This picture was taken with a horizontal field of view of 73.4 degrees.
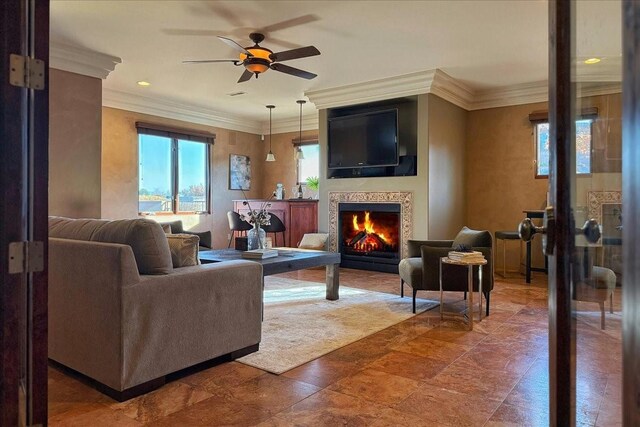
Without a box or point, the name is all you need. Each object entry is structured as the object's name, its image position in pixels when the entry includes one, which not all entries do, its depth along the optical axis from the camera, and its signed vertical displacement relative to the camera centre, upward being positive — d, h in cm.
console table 718 -4
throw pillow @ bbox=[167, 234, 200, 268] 266 -21
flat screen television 601 +111
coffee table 352 -39
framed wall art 855 +89
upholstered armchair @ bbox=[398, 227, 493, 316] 372 -49
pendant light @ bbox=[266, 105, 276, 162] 778 +109
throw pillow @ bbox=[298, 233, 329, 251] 648 -39
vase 414 -22
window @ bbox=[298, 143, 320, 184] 852 +105
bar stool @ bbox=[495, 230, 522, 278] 566 -30
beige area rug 287 -90
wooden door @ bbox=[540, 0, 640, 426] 99 -6
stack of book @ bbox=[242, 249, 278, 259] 367 -33
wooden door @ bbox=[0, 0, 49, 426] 135 +1
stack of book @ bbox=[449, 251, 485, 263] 349 -34
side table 348 -47
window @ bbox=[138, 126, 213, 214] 723 +77
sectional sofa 219 -50
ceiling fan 385 +148
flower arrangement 415 -2
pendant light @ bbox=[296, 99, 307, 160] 717 +134
